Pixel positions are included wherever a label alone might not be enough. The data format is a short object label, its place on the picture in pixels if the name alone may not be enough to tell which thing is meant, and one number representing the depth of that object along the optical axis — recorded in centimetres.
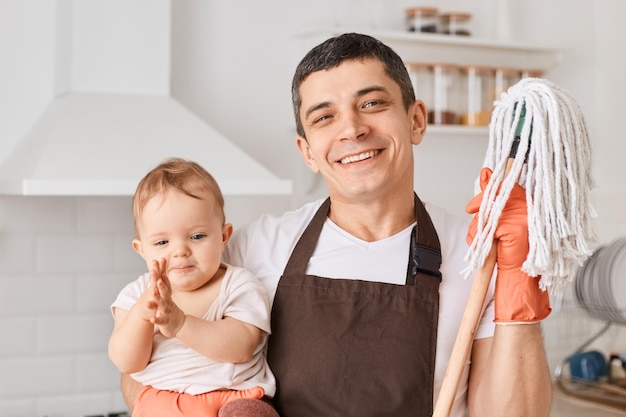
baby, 168
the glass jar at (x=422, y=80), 311
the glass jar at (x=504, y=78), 322
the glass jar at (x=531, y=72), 331
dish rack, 296
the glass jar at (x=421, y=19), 317
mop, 146
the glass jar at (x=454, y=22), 323
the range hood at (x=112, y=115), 230
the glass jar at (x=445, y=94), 314
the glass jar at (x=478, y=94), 318
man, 174
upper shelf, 305
